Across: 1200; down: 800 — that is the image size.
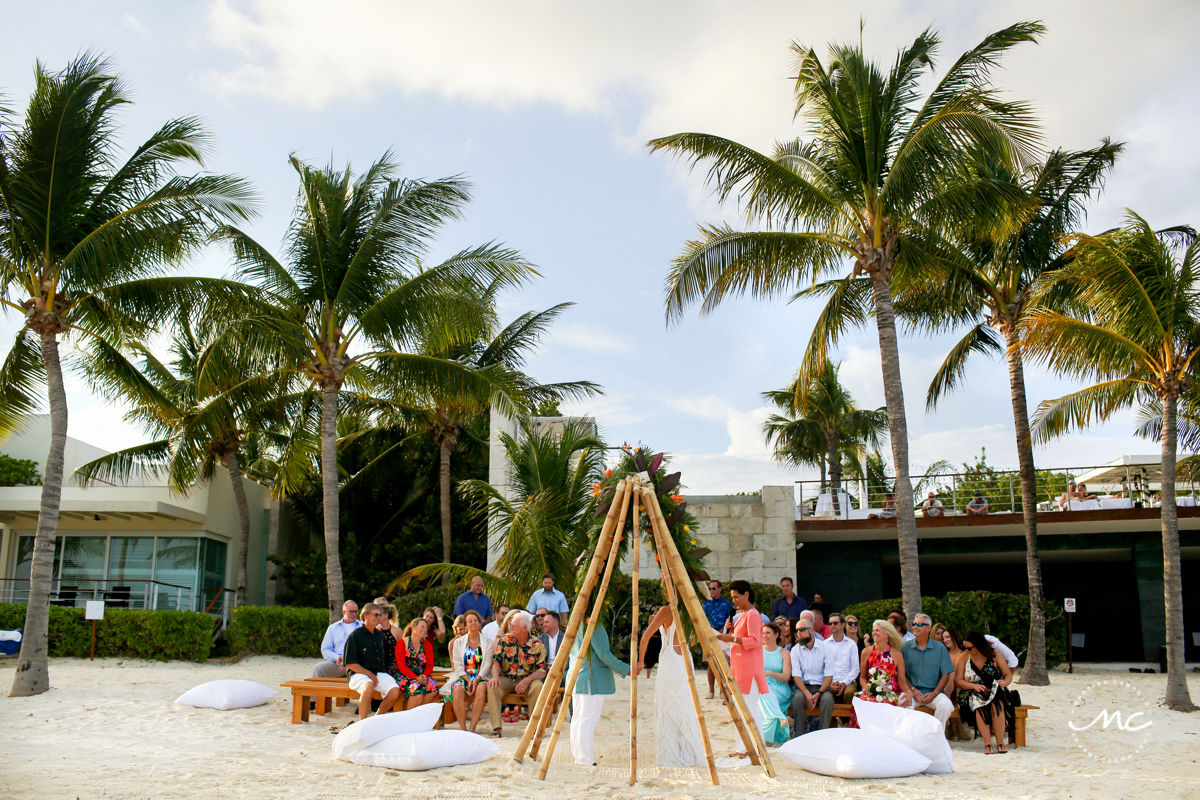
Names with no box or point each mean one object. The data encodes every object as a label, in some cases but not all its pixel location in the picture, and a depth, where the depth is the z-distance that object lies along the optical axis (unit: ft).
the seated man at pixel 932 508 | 58.39
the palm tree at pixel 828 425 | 87.30
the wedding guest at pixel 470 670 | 27.45
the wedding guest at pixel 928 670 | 25.86
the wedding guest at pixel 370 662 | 27.45
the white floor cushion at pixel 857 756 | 21.22
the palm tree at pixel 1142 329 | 36.63
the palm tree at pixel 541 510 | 43.42
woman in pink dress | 24.43
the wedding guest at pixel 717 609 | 34.30
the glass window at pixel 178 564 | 61.46
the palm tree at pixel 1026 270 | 44.16
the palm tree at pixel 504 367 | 65.26
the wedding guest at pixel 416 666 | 28.27
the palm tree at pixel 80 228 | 35.83
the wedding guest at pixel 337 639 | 30.94
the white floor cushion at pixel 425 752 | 21.34
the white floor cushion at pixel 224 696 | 30.94
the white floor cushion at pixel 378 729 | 22.25
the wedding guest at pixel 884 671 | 25.89
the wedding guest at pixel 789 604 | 35.22
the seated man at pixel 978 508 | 56.49
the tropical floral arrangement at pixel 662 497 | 24.03
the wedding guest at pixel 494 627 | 30.85
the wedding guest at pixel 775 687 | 26.23
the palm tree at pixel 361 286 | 42.98
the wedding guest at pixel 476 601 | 35.60
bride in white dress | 22.36
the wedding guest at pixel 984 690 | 25.26
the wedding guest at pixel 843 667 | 27.02
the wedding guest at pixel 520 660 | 28.71
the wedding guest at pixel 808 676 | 26.40
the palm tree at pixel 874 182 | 36.60
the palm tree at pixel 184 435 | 47.32
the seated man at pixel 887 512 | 58.18
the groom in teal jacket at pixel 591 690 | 22.54
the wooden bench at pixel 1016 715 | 26.07
